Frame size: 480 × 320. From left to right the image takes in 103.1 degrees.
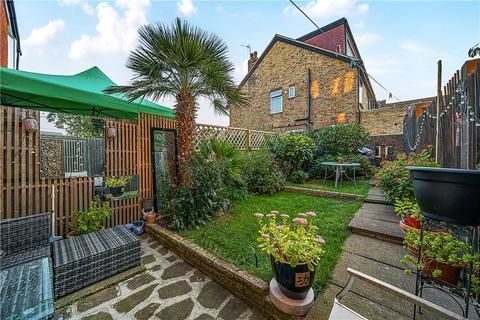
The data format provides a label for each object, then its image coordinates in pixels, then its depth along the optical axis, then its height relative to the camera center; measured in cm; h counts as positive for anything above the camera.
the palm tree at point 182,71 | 317 +159
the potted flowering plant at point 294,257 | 156 -84
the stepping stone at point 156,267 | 256 -148
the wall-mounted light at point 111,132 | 345 +49
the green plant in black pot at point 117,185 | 352 -48
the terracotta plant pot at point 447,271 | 158 -95
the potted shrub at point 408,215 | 220 -70
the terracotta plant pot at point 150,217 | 364 -113
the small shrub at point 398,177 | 295 -33
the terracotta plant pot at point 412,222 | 229 -79
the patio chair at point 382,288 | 94 -77
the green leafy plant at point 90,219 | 294 -96
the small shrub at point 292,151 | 661 +25
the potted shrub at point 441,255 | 149 -80
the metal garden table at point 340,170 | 539 -39
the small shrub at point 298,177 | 655 -64
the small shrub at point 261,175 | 546 -49
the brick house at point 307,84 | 926 +417
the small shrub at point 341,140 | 704 +69
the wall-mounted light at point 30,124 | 270 +51
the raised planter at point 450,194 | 105 -22
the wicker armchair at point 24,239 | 210 -95
